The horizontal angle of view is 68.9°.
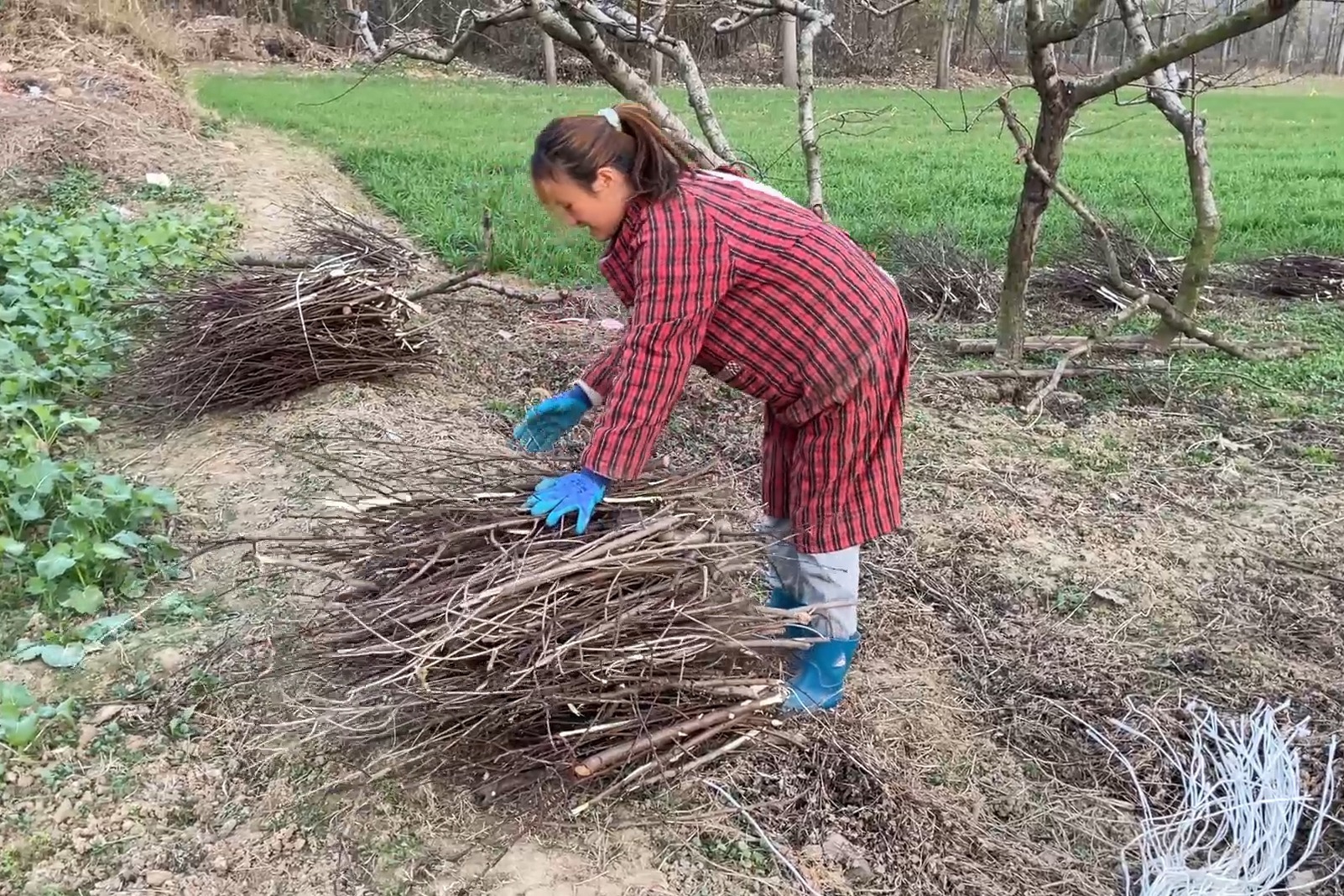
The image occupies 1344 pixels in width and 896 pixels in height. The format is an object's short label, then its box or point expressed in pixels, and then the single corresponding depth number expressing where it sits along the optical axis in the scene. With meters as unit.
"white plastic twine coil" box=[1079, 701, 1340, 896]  2.12
